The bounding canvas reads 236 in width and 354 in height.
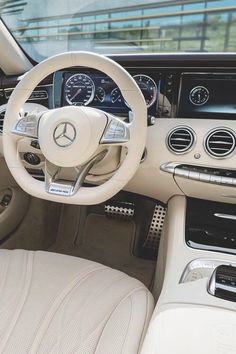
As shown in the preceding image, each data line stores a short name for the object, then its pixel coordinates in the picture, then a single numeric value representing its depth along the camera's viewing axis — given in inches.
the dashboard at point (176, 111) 43.5
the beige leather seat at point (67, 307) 31.1
